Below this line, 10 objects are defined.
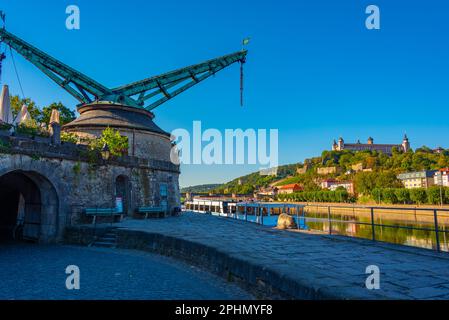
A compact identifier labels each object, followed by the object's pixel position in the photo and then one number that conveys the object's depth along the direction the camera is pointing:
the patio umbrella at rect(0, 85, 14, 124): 15.49
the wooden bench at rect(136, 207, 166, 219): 18.44
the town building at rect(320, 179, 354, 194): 112.29
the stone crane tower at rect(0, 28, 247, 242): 13.12
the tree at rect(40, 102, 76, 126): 27.81
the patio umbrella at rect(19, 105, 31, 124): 17.23
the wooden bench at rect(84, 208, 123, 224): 14.38
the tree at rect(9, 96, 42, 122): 26.86
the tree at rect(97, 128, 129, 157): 18.16
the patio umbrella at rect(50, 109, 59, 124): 13.90
